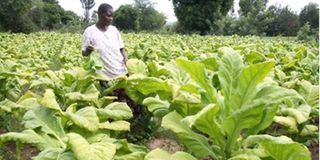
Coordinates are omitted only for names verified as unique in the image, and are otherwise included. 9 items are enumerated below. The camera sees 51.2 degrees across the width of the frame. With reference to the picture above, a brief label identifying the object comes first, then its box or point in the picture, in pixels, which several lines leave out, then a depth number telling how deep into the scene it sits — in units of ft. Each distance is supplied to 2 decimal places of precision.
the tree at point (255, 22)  74.22
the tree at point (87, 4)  156.84
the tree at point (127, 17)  117.56
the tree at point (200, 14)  91.85
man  12.14
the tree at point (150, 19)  136.10
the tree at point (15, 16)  88.57
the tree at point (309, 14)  98.16
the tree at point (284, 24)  90.61
